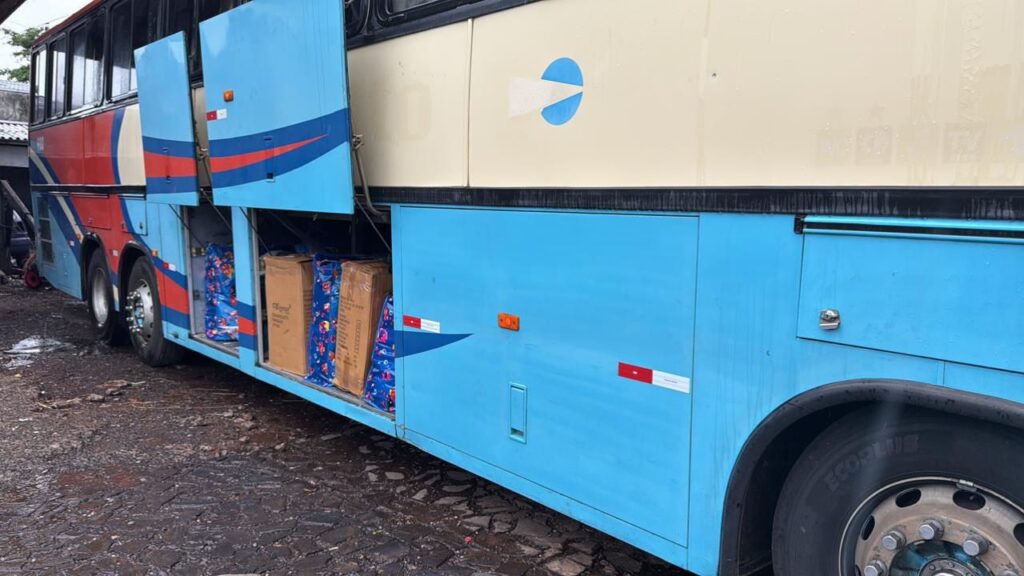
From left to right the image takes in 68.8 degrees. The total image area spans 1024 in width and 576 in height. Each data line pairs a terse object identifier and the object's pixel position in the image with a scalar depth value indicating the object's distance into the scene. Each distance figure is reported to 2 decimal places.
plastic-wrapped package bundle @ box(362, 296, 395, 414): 4.18
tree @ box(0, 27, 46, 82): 29.31
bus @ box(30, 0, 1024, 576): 1.98
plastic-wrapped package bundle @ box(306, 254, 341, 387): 4.66
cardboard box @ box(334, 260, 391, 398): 4.27
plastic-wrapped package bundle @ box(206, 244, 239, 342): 6.05
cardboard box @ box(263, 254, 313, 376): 4.84
